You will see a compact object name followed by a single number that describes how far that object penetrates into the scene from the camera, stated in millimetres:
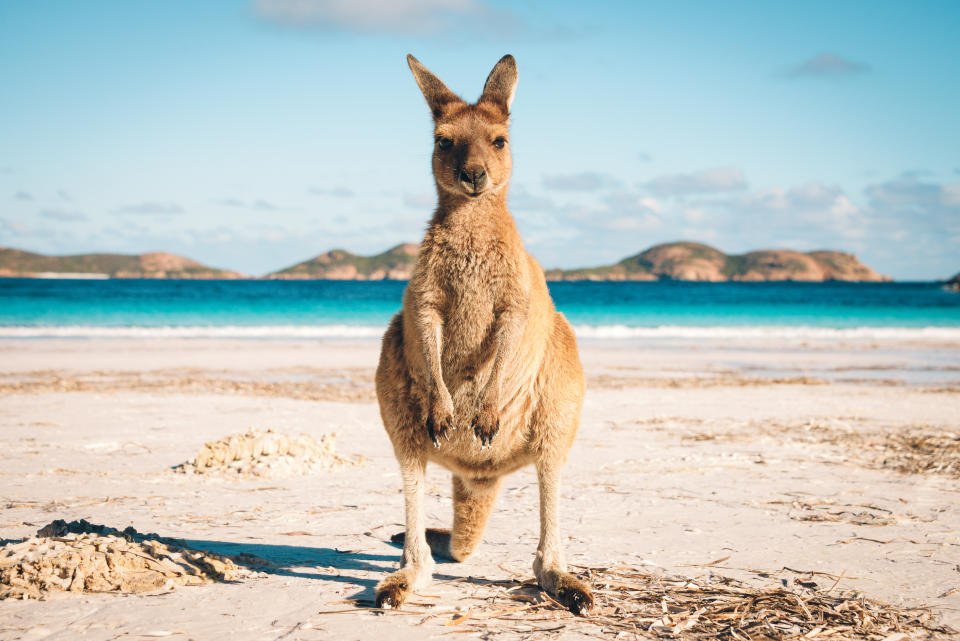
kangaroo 3412
